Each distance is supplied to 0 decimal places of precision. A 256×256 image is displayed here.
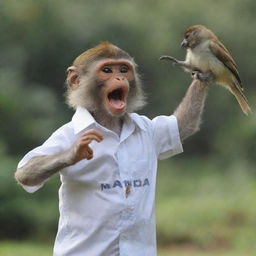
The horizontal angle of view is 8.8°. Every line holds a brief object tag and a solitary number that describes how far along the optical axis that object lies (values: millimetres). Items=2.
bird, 8234
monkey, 7008
